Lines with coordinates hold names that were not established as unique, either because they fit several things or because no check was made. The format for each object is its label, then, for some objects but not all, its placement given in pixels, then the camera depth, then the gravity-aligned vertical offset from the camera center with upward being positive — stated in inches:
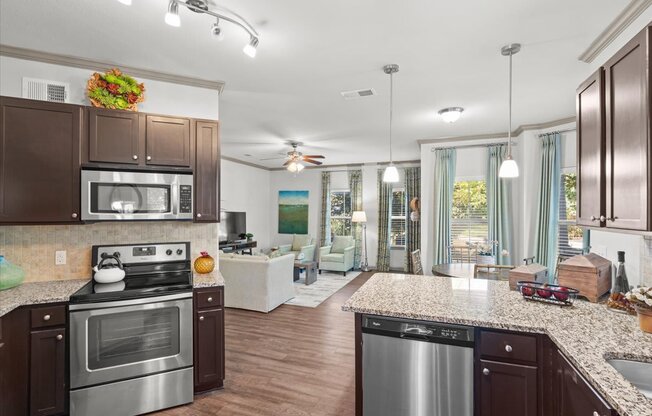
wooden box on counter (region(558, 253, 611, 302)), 81.9 -17.4
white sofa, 180.4 -42.2
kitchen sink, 54.0 -27.8
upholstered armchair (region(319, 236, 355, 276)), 295.6 -44.0
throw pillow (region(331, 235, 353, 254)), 316.5 -35.0
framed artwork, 350.9 -3.2
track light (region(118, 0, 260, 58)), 68.1 +47.6
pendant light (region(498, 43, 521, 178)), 95.8 +14.0
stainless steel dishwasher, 68.2 -35.6
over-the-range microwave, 96.2 +4.2
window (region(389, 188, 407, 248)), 315.9 -9.7
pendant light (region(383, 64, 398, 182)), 110.1 +13.9
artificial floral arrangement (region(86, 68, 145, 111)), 99.4 +38.0
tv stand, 267.9 -33.9
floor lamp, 303.3 -14.8
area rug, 205.1 -60.8
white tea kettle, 97.4 -19.6
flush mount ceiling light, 152.4 +46.6
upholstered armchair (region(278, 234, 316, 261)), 319.4 -38.5
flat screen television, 277.4 -15.3
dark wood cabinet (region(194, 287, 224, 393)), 98.9 -41.3
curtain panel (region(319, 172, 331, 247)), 339.3 -4.1
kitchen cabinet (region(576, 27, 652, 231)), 54.2 +13.6
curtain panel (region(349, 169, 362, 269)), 326.3 +6.6
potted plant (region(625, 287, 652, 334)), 61.2 -18.7
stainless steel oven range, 85.4 -39.5
